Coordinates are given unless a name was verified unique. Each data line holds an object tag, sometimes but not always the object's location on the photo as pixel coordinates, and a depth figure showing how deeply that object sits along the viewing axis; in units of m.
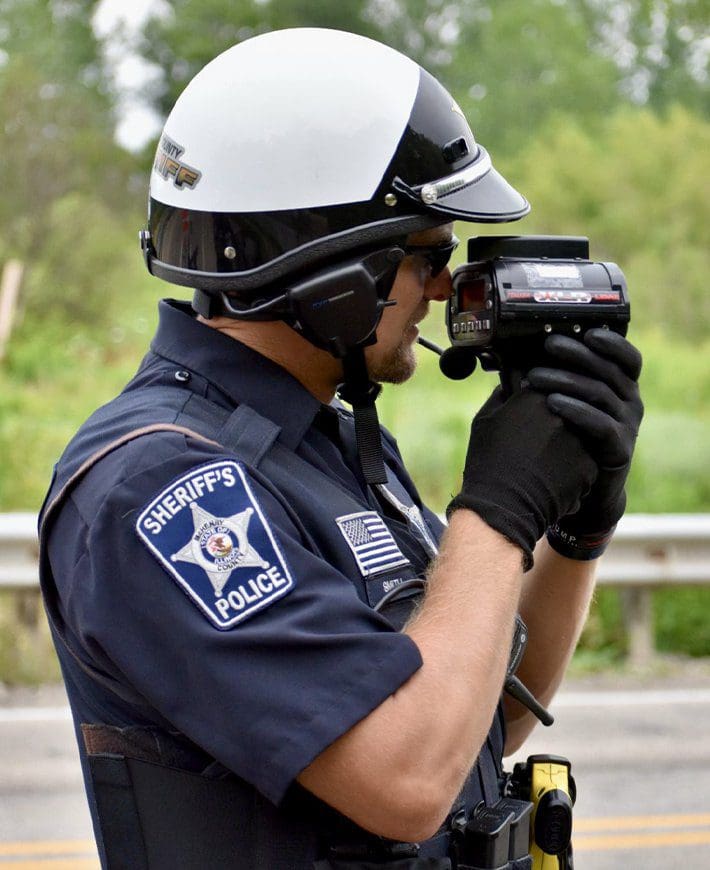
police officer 3.11
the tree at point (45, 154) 29.12
